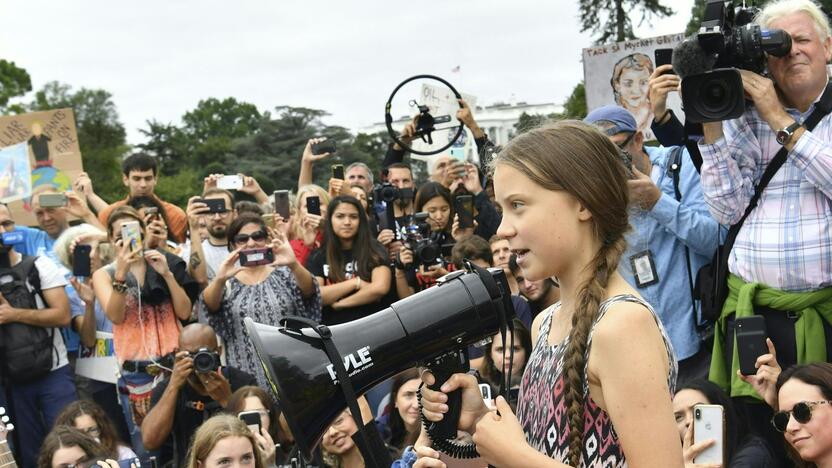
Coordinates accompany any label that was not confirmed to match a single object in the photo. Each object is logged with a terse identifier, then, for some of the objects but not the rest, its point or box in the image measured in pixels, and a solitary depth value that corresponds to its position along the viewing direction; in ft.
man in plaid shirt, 13.70
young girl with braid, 7.20
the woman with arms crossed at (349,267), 23.13
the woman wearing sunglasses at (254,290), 21.77
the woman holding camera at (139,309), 22.18
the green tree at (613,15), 103.24
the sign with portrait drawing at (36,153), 33.96
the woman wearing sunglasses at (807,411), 13.58
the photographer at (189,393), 20.22
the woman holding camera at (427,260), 22.94
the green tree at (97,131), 155.25
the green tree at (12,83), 137.39
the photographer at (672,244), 16.37
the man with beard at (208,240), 24.12
